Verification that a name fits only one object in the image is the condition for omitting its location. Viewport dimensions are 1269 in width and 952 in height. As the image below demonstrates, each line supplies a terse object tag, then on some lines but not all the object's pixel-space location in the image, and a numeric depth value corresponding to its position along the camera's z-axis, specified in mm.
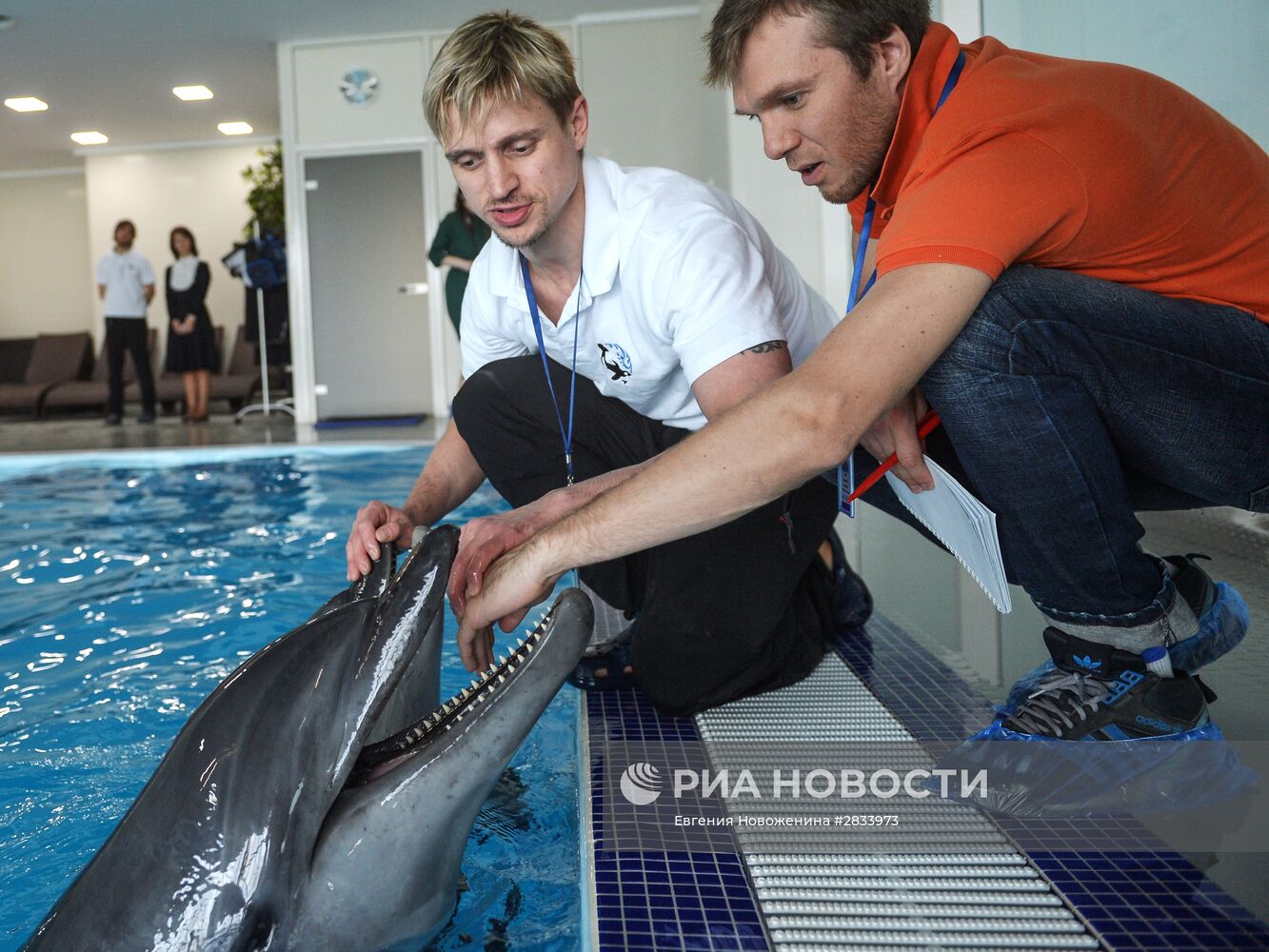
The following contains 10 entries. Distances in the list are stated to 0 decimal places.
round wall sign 10547
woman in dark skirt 11969
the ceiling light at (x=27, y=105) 12852
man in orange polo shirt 1368
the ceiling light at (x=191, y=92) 12555
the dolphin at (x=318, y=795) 1162
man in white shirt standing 11547
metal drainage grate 1251
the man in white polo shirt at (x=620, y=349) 1857
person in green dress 8578
